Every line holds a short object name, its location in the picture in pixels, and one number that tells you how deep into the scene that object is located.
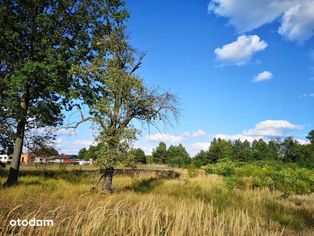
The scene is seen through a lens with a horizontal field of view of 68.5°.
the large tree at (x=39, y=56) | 11.76
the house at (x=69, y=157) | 92.29
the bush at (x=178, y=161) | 54.28
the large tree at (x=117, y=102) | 11.11
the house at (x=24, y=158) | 78.64
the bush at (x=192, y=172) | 22.06
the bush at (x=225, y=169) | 16.97
